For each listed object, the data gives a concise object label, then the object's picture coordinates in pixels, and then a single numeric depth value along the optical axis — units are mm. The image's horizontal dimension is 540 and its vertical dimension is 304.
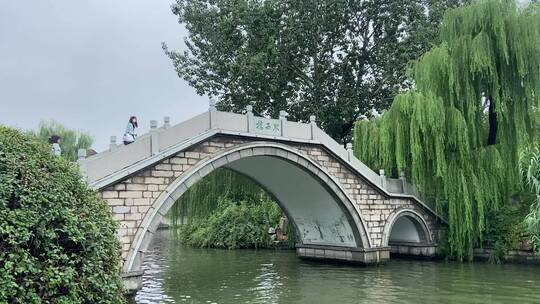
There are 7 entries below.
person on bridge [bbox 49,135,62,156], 8108
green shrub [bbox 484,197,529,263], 13828
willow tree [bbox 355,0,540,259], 13195
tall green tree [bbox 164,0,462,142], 18672
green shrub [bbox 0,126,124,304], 4039
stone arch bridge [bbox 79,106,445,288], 9992
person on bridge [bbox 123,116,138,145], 10523
